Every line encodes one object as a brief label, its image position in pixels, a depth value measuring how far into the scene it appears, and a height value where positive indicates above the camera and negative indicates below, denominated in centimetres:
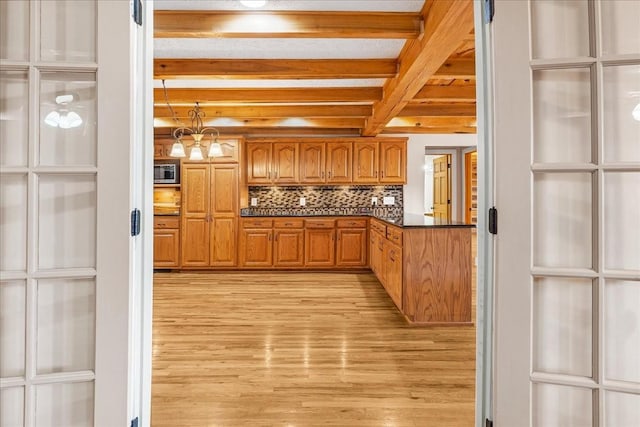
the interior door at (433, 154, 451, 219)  818 +74
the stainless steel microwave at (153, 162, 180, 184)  649 +77
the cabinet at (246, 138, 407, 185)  675 +102
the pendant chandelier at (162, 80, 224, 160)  476 +91
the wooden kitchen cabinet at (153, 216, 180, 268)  641 -36
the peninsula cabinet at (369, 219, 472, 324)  375 -53
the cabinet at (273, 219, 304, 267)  640 -39
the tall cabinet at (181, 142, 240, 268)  641 +11
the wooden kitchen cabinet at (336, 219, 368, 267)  642 -38
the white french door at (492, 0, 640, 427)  127 +3
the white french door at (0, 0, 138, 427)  131 +3
